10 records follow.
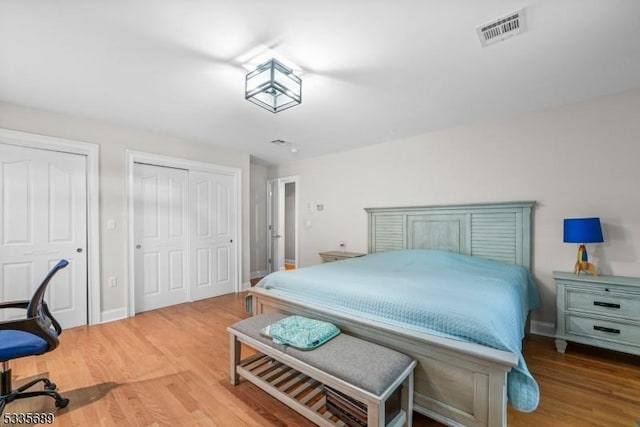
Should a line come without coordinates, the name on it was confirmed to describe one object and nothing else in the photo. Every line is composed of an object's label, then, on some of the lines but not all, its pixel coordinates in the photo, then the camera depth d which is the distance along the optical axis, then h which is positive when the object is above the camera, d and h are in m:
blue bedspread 1.44 -0.57
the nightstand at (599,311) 2.16 -0.84
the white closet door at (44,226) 2.69 -0.11
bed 1.36 -0.69
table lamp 2.34 -0.20
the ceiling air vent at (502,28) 1.57 +1.12
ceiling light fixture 1.97 +0.98
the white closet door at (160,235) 3.54 -0.28
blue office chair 1.54 -0.74
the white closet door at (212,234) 4.04 -0.30
